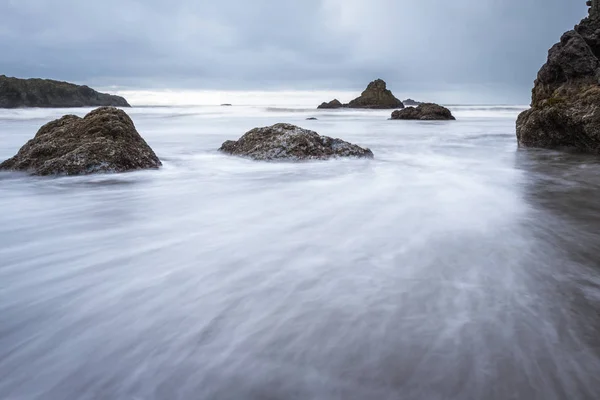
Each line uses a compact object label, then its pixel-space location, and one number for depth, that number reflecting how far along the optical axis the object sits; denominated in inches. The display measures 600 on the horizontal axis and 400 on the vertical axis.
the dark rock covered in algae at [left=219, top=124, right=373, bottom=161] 295.0
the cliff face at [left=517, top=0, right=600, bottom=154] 304.2
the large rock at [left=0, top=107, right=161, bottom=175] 235.0
